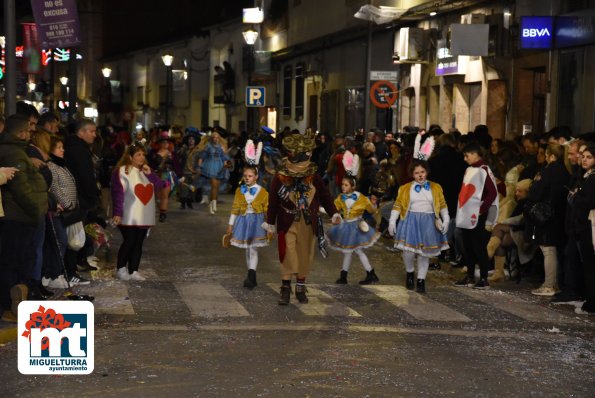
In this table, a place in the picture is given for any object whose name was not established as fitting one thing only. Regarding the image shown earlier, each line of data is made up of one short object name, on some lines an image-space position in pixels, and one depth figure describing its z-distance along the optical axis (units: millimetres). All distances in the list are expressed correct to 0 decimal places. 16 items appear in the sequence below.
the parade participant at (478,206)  14453
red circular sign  30359
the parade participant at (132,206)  14375
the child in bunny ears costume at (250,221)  13930
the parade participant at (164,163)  24875
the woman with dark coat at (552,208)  13883
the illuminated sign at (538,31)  23344
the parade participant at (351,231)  14414
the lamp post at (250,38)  36656
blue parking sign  35188
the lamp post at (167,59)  49906
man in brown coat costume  12836
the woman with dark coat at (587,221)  12578
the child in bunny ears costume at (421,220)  13883
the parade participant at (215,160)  26000
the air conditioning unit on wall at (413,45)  32031
